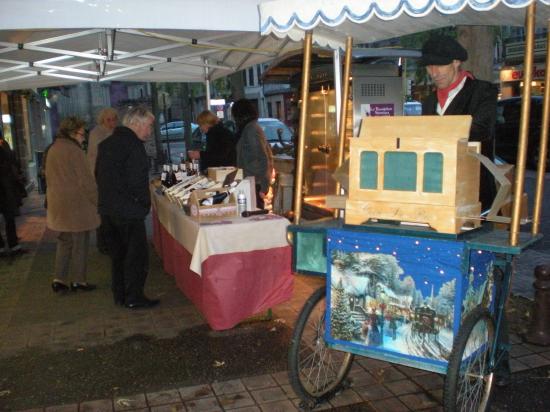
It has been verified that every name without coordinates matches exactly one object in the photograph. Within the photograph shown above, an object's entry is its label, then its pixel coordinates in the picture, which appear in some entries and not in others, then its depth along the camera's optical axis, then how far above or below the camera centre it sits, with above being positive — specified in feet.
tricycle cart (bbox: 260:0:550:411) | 9.16 -2.56
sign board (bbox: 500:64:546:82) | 72.02 +2.55
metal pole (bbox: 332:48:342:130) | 18.43 +0.53
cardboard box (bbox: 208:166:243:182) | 18.17 -2.29
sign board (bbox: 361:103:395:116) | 24.80 -0.48
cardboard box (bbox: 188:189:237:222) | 15.55 -2.93
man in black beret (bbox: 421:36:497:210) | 10.66 +0.05
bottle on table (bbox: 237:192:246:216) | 16.20 -2.87
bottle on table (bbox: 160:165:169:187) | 22.11 -2.80
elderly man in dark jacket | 16.21 -2.54
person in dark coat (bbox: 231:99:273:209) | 22.07 -1.69
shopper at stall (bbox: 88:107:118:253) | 23.36 -0.96
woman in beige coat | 18.51 -2.70
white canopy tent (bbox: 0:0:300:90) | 14.38 +2.15
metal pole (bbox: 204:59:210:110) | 28.63 +0.98
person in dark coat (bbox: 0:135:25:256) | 24.29 -3.91
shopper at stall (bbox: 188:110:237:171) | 23.00 -1.76
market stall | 14.47 -4.30
